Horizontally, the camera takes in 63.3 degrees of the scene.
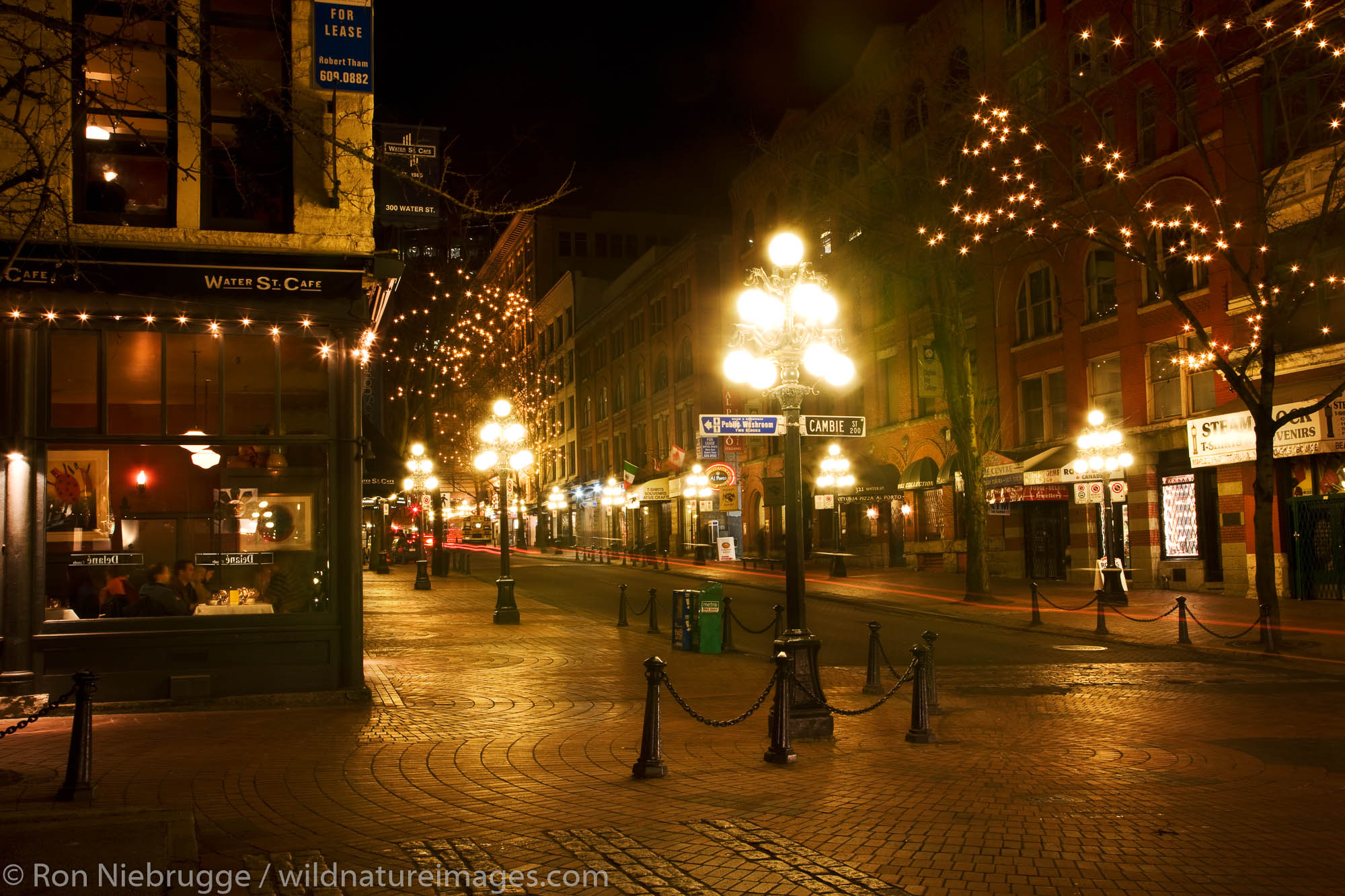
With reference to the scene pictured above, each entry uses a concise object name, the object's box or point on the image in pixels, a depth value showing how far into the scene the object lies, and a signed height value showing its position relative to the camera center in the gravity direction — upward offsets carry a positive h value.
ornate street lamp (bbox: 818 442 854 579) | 40.44 +1.47
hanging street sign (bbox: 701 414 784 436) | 10.85 +0.90
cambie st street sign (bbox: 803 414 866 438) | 11.44 +0.91
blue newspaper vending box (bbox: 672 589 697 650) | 17.52 -1.68
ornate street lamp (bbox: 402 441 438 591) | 33.72 +1.56
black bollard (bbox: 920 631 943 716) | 11.00 -1.86
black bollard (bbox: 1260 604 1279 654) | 16.56 -2.07
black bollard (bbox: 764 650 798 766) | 9.16 -1.76
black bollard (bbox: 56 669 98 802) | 7.68 -1.54
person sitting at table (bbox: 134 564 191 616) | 11.89 -0.79
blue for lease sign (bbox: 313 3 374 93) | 11.95 +5.25
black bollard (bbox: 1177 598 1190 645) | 17.73 -2.03
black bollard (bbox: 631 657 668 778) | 8.64 -1.77
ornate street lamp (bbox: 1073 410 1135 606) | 23.39 +1.05
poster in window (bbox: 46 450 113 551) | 11.76 +0.33
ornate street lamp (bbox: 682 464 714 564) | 49.25 +1.16
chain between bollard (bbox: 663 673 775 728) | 8.98 -1.68
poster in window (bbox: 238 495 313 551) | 12.45 +0.02
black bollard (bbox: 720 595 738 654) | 17.33 -1.97
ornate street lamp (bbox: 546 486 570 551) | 70.50 +0.89
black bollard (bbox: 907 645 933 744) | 10.09 -1.87
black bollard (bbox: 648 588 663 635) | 20.20 -1.81
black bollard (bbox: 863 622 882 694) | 13.20 -1.99
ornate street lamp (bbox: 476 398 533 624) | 21.38 +1.52
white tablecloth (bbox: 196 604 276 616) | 12.12 -0.91
